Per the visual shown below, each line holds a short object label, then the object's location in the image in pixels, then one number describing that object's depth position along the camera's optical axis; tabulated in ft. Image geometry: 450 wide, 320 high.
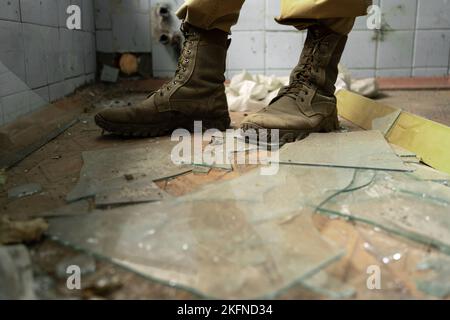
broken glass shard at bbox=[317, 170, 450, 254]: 2.09
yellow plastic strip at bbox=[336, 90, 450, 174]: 3.26
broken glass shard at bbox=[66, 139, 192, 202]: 2.61
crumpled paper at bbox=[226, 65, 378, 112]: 6.11
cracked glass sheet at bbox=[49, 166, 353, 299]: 1.69
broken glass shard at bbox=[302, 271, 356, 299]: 1.62
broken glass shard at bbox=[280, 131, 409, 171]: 3.00
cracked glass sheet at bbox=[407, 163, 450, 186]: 2.81
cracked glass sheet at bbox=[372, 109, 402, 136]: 4.13
